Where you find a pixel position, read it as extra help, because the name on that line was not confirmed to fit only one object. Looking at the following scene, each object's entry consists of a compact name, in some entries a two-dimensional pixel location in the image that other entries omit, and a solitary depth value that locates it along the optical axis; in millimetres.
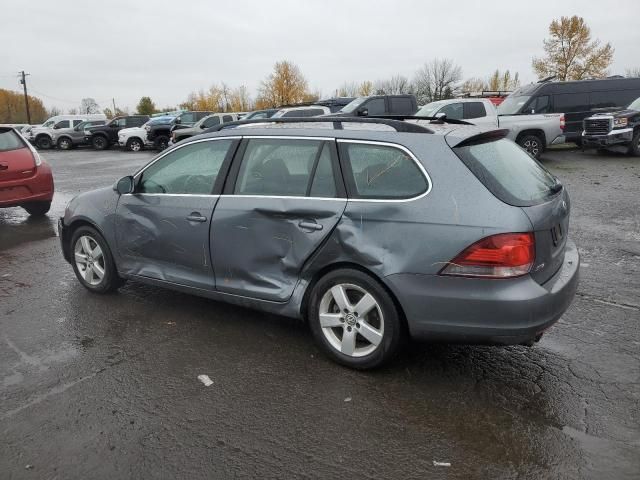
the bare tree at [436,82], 72938
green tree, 89375
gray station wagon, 3148
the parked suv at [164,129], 25719
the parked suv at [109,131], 29719
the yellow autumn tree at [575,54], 45625
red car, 8336
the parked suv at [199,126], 21875
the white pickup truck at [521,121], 14859
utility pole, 73356
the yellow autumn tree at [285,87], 66375
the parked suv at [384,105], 16972
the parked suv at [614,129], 14859
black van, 15859
